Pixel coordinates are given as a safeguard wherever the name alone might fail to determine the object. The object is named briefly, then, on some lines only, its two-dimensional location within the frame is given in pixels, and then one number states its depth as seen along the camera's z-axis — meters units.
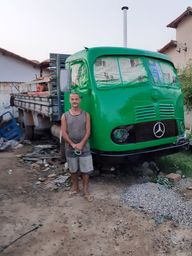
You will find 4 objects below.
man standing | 3.26
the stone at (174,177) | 3.66
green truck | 3.36
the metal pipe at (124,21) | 7.22
